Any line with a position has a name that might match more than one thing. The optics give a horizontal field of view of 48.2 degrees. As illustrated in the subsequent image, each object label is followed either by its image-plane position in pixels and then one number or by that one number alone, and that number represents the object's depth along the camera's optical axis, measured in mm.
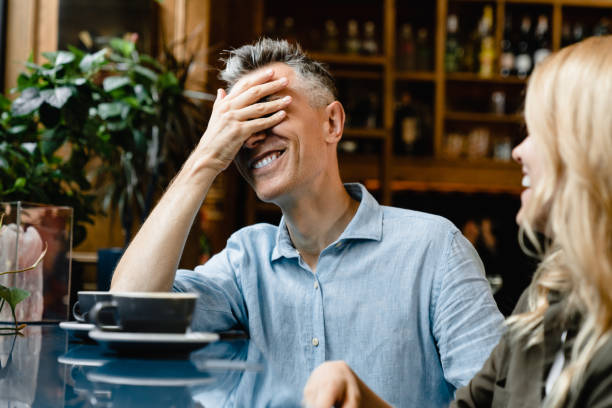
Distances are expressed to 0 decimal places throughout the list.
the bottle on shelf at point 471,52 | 4676
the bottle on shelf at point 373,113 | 4570
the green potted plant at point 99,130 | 1853
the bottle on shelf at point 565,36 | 4676
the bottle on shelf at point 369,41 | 4574
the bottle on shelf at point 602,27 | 4648
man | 1234
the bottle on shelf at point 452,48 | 4660
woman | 708
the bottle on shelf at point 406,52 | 4617
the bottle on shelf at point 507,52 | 4582
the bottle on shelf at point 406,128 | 4484
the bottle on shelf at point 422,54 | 4648
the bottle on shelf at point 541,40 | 4617
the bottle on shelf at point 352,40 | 4562
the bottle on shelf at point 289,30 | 4547
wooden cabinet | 4414
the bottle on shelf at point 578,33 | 4680
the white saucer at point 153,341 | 776
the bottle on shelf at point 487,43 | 4598
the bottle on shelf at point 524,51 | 4598
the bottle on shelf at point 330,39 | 4582
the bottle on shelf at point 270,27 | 4527
